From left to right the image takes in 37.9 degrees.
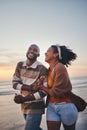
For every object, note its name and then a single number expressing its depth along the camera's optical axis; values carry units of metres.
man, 1.11
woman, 1.01
